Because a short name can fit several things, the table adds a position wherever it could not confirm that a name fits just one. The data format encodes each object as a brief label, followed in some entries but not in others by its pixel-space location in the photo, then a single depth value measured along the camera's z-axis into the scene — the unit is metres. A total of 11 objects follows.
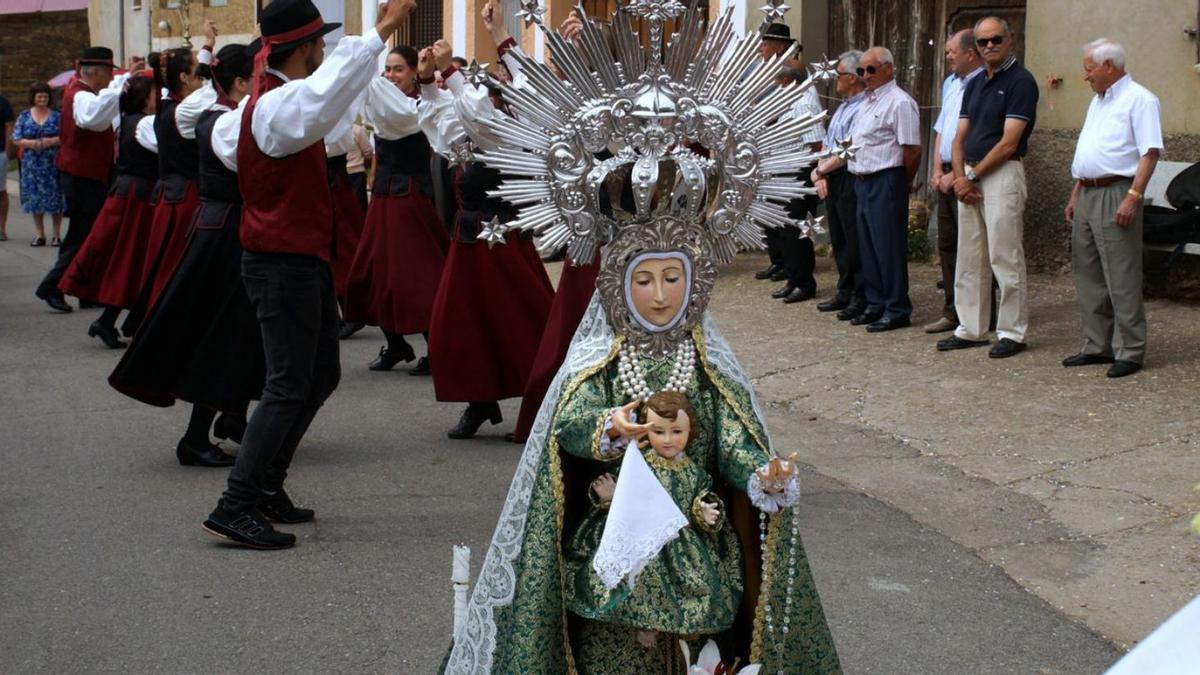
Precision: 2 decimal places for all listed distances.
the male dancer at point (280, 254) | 6.01
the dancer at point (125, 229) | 11.41
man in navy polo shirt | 9.36
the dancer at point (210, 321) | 7.18
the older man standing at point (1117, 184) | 8.62
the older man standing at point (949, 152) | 10.01
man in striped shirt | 10.50
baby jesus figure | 3.96
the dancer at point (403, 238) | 9.59
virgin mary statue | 4.13
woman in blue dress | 17.53
